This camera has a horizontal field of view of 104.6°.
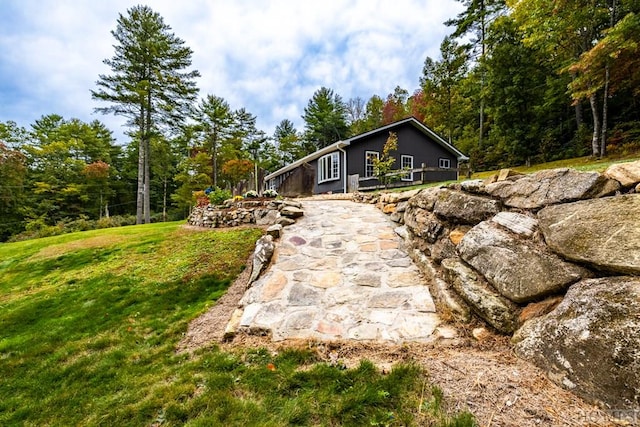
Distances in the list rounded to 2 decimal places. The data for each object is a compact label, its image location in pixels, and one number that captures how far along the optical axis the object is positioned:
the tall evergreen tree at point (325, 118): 28.46
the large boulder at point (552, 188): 2.23
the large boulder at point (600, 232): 1.75
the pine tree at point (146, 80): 14.30
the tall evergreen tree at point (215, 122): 24.00
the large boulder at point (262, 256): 4.11
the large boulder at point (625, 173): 2.08
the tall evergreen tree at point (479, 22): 18.20
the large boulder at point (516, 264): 2.07
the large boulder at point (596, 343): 1.45
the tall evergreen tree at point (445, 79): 19.12
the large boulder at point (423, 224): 3.68
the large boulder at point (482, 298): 2.29
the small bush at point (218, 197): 8.91
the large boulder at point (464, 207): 3.06
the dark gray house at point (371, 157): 13.33
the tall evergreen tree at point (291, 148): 30.14
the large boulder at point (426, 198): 4.02
